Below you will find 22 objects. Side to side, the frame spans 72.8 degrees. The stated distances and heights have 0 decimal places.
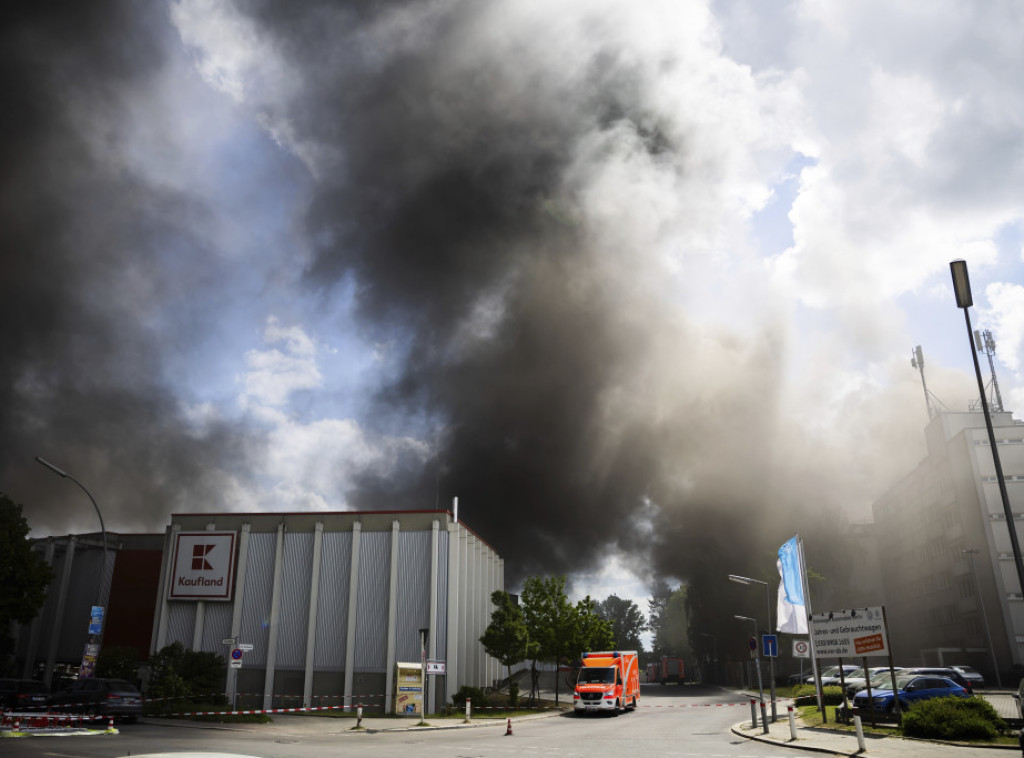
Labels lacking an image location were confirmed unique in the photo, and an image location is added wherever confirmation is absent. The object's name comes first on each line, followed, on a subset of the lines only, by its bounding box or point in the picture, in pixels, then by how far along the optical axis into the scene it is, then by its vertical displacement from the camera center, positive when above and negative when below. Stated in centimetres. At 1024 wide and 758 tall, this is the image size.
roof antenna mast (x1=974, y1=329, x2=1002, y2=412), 7606 +2855
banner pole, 2531 -26
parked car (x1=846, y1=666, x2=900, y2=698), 2931 -292
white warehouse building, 4112 +151
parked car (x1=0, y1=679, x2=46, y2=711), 2917 -268
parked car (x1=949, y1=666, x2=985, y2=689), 4341 -367
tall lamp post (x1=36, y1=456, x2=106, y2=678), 2684 -18
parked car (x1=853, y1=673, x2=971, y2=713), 2553 -269
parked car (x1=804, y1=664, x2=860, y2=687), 3749 -339
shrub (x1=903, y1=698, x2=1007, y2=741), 1864 -273
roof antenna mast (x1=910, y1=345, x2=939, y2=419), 8431 +2948
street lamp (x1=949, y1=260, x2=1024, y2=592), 1769 +794
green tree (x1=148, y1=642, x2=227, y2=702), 3670 -237
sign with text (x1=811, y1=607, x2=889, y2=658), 2243 -54
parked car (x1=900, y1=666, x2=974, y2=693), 3086 -249
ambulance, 3494 -306
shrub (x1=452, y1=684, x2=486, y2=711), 4084 -413
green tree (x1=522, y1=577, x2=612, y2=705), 4562 -4
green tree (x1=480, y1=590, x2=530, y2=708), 4334 -86
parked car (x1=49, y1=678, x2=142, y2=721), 2594 -250
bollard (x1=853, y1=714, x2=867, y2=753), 1733 -280
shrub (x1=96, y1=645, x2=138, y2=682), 4072 -196
